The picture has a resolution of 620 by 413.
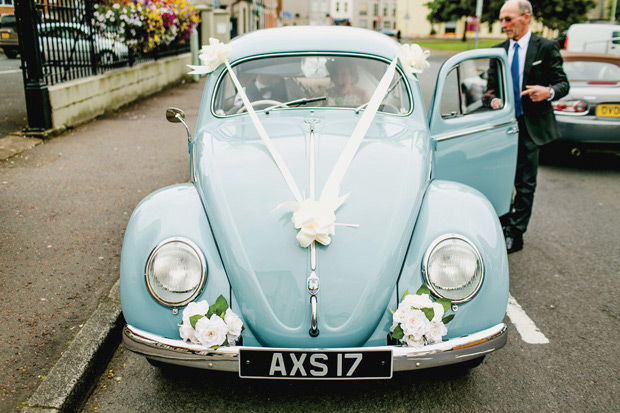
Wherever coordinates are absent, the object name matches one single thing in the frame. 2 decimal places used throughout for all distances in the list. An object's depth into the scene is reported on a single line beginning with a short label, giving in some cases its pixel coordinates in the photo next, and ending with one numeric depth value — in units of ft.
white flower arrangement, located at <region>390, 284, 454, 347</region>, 7.71
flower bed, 34.09
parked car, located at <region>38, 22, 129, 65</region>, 25.88
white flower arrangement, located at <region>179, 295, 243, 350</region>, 7.66
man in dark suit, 14.61
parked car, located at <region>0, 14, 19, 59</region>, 49.34
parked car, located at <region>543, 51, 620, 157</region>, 23.76
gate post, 23.80
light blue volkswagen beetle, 7.77
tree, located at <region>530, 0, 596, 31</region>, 149.28
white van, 51.06
